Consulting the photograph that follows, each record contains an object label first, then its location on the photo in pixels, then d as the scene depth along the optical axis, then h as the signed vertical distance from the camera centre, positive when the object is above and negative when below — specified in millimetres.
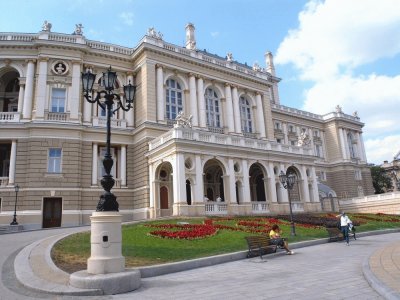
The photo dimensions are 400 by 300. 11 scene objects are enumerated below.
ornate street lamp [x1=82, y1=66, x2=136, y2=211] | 11328 +4695
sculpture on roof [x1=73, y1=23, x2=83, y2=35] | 37812 +22128
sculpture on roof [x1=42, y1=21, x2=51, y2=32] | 36625 +21923
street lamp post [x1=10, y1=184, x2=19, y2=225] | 29497 +2466
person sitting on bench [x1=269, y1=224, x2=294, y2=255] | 16500 -994
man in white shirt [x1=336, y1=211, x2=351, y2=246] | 19850 -499
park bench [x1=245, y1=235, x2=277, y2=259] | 15588 -1051
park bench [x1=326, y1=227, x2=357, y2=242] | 21406 -1024
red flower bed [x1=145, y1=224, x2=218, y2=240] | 18609 -252
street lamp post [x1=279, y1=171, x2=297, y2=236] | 24641 +2902
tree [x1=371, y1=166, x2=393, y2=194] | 84188 +8552
